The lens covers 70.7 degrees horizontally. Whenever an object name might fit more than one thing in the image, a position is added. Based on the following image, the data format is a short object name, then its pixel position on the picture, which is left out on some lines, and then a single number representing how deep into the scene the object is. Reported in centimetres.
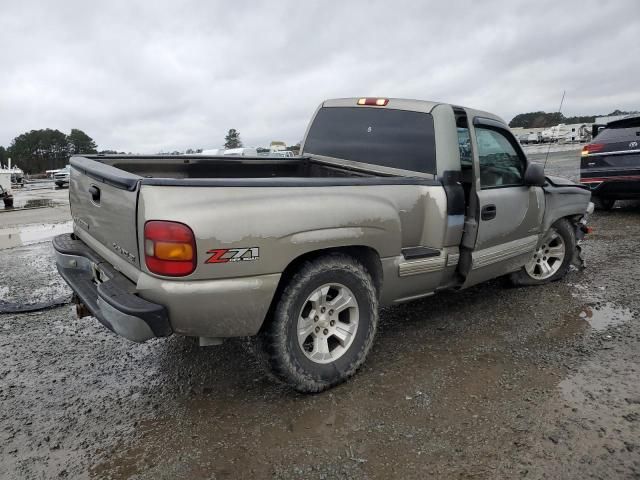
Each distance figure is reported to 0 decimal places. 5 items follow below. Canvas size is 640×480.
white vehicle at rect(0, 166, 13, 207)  1498
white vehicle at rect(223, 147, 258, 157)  2619
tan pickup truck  232
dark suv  752
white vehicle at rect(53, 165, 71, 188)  2755
